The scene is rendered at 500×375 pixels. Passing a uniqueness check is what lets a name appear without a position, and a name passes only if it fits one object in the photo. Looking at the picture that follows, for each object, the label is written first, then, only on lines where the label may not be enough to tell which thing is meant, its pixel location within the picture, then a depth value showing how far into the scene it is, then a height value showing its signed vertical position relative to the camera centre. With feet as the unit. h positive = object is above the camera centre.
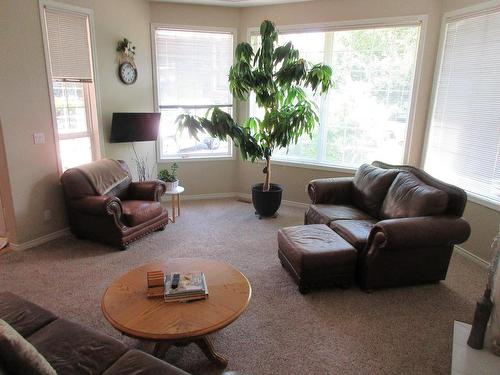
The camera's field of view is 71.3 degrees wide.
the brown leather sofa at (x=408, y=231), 9.21 -3.29
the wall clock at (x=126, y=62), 14.60 +1.79
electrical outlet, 12.59 -3.96
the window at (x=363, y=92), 14.24 +0.75
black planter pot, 15.02 -3.90
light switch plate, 11.90 -1.19
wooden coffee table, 5.90 -3.68
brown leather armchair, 11.87 -3.64
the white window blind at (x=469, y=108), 11.28 +0.15
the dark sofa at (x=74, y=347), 5.05 -3.71
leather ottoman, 9.25 -3.97
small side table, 14.43 -3.61
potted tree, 13.47 +0.43
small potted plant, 14.58 -3.04
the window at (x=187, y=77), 16.31 +1.38
